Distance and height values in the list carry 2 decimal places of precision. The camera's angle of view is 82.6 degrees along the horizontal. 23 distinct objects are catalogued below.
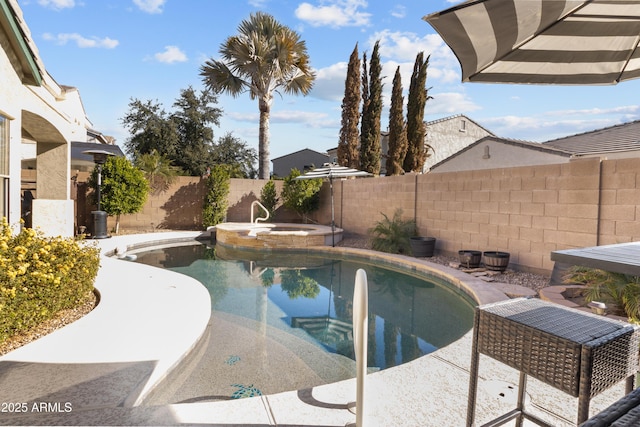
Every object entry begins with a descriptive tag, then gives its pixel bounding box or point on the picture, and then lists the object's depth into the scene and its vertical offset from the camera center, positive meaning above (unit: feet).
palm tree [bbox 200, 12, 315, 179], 47.80 +17.84
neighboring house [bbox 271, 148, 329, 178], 105.70 +11.40
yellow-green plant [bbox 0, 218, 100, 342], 9.37 -2.58
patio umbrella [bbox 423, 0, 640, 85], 7.35 +3.88
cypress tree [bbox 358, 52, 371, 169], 52.47 +13.76
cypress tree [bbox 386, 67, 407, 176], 53.57 +10.38
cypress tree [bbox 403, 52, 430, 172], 53.31 +12.85
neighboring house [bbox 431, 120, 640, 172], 37.86 +7.07
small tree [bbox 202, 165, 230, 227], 41.75 -0.23
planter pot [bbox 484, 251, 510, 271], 20.53 -3.16
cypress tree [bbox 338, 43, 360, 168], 52.37 +12.21
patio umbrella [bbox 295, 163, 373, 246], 32.76 +2.47
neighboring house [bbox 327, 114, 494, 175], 71.05 +13.78
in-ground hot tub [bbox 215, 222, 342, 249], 32.53 -3.60
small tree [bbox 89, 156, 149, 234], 35.63 +0.70
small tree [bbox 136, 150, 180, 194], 40.98 +2.56
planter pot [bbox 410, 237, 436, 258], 25.90 -3.13
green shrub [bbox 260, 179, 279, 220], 44.73 +0.11
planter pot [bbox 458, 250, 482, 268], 21.91 -3.25
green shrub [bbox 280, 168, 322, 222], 42.73 +0.64
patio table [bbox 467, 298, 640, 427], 4.68 -1.95
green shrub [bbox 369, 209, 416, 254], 28.07 -2.69
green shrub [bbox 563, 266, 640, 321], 11.71 -2.78
